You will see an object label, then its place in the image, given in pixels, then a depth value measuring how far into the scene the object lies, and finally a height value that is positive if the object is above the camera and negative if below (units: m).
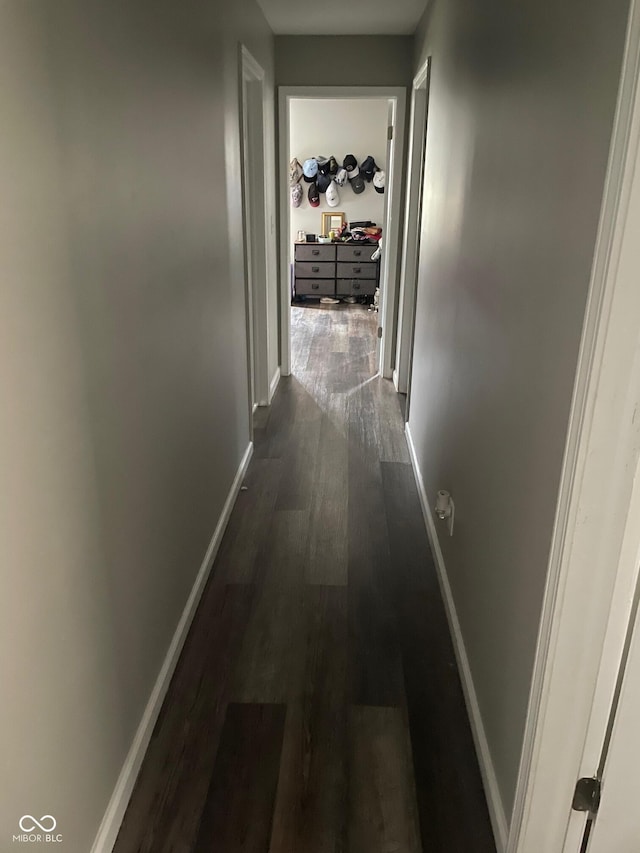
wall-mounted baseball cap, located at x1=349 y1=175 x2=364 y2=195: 7.76 +0.10
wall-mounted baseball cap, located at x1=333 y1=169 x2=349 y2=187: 7.72 +0.17
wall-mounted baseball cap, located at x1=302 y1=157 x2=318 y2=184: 7.66 +0.25
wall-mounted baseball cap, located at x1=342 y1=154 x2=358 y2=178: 7.64 +0.31
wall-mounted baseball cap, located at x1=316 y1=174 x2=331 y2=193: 7.75 +0.11
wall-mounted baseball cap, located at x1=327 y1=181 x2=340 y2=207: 7.80 -0.04
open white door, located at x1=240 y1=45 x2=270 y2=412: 3.40 -0.19
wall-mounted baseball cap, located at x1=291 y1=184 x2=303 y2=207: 7.84 -0.02
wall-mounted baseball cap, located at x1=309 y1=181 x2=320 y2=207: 7.80 -0.03
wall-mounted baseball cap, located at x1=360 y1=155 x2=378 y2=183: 7.67 +0.28
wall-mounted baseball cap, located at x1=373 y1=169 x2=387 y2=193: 7.66 +0.15
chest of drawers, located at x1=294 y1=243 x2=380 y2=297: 7.67 -0.85
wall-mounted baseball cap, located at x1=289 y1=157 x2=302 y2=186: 7.76 +0.24
